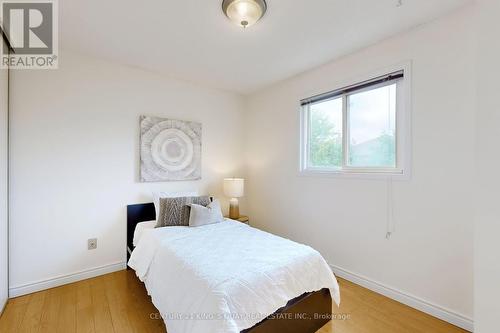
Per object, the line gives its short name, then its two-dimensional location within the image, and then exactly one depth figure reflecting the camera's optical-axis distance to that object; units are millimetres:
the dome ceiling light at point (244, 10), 1612
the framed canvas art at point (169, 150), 2805
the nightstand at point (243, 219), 3275
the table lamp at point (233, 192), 3240
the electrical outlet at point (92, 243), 2473
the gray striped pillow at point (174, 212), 2410
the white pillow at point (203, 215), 2436
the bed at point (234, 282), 1289
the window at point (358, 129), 2115
